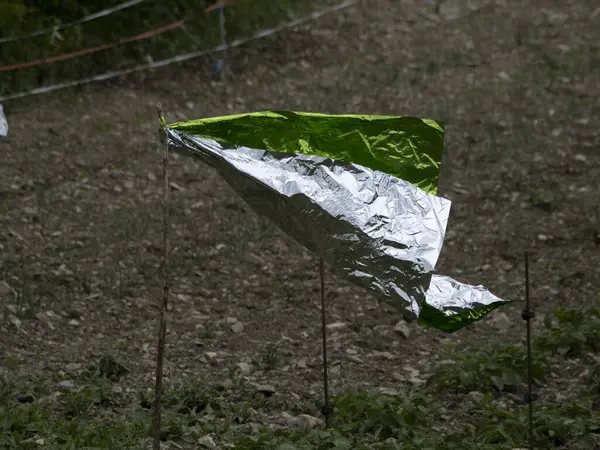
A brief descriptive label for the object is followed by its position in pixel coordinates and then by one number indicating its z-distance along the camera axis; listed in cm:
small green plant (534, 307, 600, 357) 1212
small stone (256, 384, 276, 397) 1131
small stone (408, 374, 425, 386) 1184
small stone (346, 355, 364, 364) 1247
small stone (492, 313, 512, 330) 1334
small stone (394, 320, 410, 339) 1314
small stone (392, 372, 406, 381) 1199
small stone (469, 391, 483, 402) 1117
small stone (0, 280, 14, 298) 1307
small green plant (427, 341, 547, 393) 1140
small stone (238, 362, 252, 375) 1187
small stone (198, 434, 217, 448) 970
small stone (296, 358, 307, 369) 1225
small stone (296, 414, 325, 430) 1034
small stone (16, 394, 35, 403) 1065
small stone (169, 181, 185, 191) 1683
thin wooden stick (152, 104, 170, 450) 812
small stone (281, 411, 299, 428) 1051
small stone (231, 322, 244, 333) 1313
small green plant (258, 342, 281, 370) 1209
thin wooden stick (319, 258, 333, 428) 973
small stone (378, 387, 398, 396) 1102
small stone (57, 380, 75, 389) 1108
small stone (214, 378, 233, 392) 1128
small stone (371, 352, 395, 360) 1263
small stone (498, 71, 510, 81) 2123
